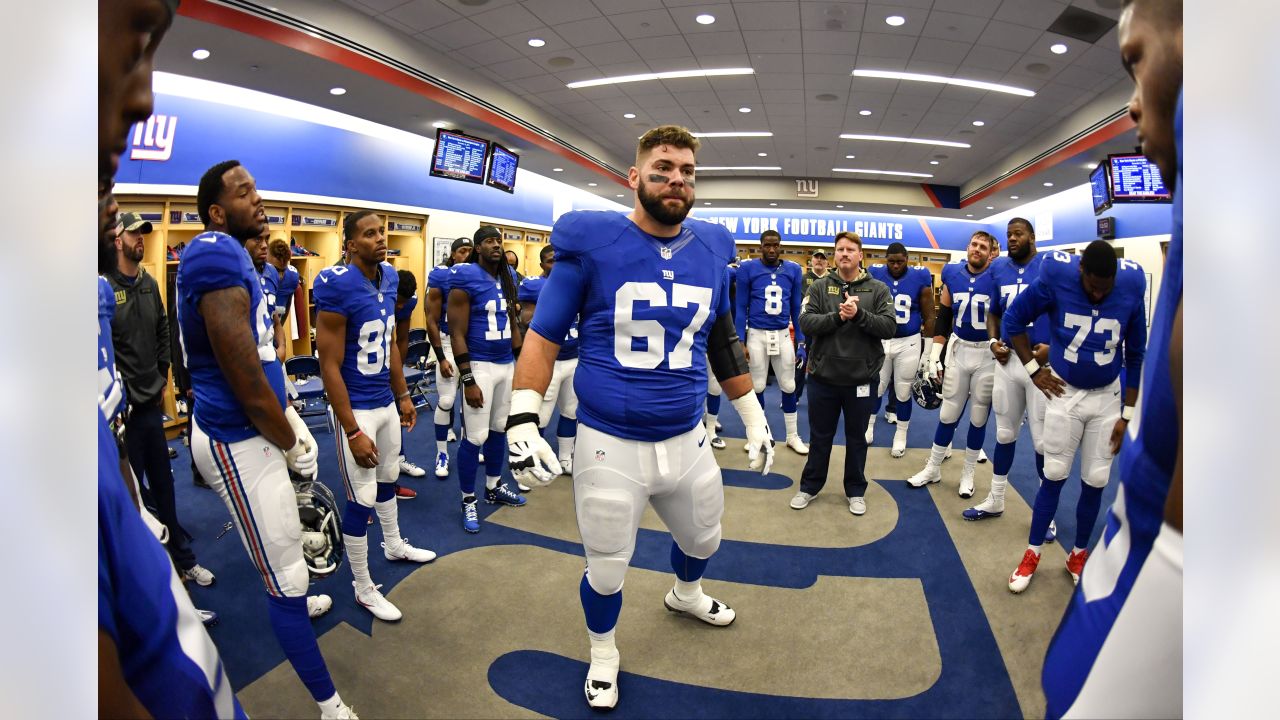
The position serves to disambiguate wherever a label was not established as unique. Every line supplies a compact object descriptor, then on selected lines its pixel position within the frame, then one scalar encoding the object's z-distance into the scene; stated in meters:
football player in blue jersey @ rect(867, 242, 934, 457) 5.18
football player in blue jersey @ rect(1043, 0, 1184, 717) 0.32
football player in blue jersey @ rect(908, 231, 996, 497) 4.14
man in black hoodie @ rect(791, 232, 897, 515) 3.73
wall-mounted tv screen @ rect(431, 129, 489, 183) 7.73
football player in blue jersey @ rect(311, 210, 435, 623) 2.52
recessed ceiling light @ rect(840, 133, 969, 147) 9.51
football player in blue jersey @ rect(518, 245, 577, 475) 4.49
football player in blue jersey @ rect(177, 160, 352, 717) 1.46
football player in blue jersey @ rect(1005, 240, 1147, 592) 2.19
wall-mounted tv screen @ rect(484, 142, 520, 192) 8.41
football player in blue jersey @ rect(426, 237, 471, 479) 4.12
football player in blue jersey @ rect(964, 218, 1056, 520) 3.46
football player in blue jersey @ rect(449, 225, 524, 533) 3.63
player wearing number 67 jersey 1.82
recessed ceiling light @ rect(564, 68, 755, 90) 6.65
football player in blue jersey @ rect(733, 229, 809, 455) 5.41
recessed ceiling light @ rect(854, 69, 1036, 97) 6.60
